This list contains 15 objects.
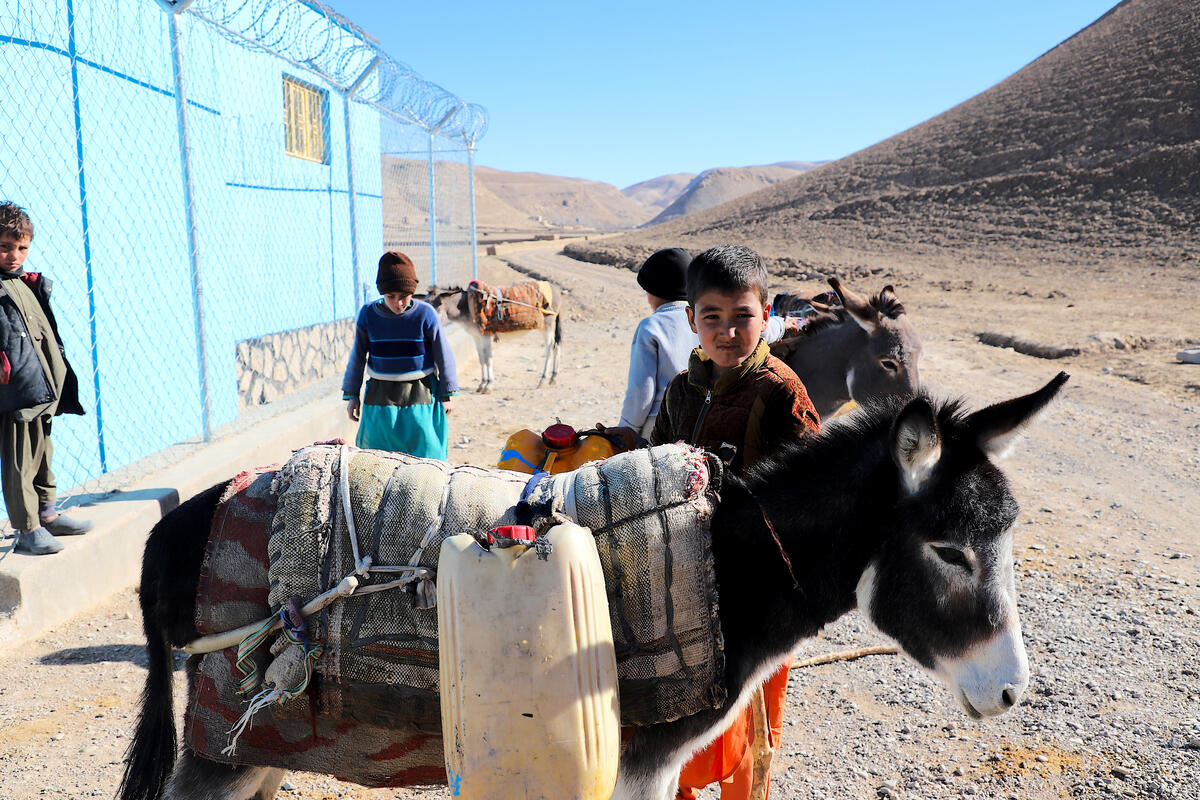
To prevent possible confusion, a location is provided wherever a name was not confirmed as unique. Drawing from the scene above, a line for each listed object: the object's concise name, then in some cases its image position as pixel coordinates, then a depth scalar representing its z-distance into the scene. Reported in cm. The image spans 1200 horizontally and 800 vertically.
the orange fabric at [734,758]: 239
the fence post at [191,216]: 578
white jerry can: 158
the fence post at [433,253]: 1337
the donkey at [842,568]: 178
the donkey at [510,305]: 1136
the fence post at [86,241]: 535
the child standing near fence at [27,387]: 388
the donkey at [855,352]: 467
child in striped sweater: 486
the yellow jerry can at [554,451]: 259
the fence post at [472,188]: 1438
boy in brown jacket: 224
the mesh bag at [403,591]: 176
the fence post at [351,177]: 845
